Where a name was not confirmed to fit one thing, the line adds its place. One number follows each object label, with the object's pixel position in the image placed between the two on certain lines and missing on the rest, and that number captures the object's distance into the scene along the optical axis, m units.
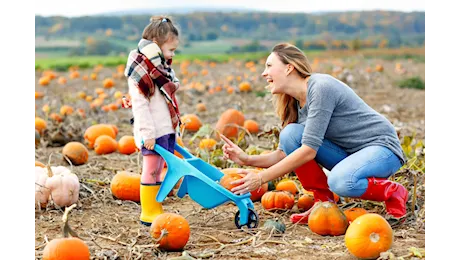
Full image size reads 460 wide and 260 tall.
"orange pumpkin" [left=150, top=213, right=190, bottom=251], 3.31
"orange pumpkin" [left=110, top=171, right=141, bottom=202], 4.43
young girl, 3.75
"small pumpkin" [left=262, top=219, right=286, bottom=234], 3.68
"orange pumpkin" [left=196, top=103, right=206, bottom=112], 8.44
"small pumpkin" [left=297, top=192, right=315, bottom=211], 4.18
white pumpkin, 4.14
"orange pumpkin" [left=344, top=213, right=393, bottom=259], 3.14
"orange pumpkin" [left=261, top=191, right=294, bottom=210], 4.17
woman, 3.66
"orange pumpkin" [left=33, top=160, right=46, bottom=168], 4.72
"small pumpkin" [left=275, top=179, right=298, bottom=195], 4.54
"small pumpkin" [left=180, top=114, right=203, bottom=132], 6.82
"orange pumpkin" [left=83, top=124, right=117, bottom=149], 6.28
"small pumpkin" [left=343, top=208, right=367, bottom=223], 3.84
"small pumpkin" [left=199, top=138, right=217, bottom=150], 5.50
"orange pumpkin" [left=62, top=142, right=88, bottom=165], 5.50
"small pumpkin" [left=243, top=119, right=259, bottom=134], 6.67
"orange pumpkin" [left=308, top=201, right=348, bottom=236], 3.60
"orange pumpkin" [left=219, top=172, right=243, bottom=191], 3.95
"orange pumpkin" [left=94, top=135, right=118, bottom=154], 5.97
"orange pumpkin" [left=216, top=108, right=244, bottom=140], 6.15
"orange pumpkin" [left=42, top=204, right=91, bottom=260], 2.89
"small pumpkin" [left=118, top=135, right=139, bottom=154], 5.94
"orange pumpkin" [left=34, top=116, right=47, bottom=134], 6.62
